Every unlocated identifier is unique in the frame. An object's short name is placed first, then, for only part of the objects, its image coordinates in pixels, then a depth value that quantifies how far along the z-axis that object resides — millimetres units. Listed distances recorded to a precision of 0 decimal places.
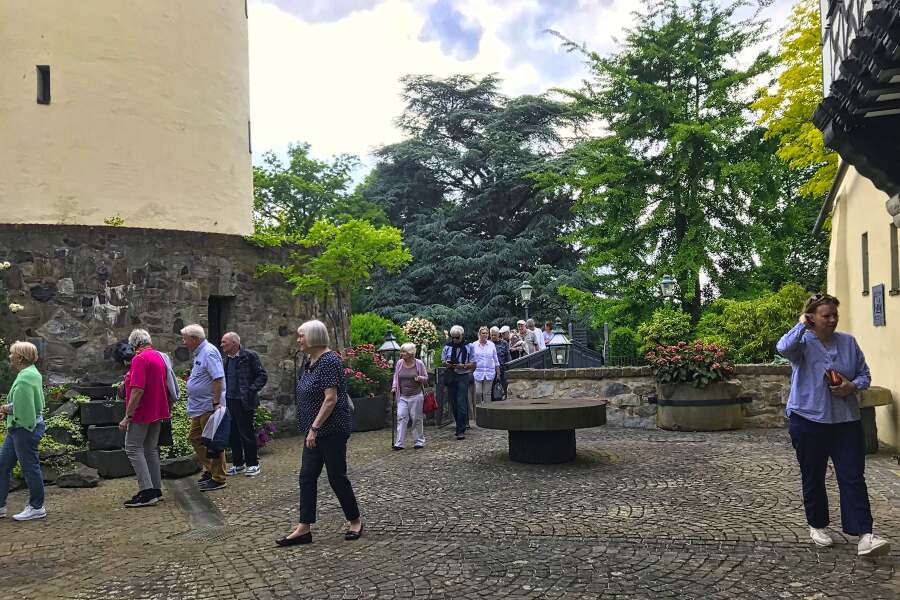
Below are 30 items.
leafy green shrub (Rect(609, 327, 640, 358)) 19855
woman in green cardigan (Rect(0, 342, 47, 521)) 6793
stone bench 8492
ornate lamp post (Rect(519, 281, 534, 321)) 21141
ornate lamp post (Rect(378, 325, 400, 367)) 14227
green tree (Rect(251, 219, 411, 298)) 12680
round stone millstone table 8516
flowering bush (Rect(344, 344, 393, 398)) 13078
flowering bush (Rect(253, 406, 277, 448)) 10613
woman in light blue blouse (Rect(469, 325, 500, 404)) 12859
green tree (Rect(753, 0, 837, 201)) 16125
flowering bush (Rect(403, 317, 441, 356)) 17875
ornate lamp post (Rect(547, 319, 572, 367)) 13086
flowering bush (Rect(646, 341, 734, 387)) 11211
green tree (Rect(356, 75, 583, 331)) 29203
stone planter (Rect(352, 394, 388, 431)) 12797
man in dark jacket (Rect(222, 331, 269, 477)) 8789
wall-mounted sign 9137
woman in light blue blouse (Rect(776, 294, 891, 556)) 4918
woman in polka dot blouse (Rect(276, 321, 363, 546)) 5601
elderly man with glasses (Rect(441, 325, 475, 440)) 11219
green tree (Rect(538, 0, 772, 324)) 20406
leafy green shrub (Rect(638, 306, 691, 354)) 12508
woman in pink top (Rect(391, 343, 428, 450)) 10249
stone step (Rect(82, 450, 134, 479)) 9062
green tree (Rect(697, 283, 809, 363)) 14727
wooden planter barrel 11172
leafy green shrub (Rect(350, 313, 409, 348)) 25391
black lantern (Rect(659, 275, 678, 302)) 17891
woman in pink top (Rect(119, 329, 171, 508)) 7218
